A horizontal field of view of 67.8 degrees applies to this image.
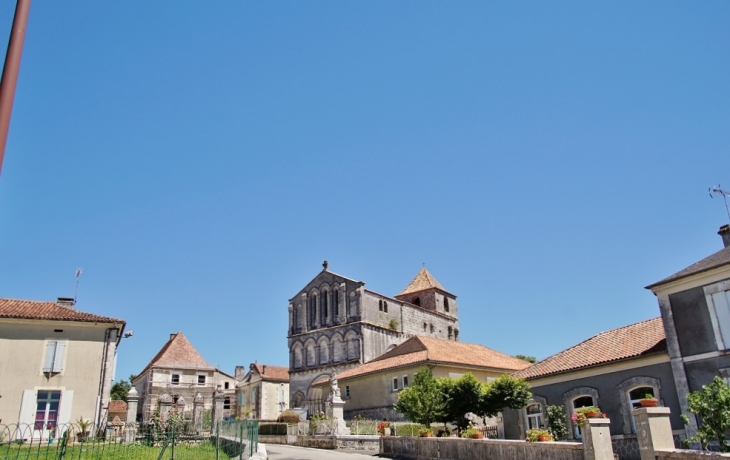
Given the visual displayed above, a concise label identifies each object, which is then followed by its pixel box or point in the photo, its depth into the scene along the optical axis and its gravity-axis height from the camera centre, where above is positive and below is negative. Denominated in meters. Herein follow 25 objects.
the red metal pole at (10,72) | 4.17 +2.63
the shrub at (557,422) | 21.39 -0.76
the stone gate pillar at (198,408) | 38.50 +0.60
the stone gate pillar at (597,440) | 13.15 -0.92
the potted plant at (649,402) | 12.21 -0.09
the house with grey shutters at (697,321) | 16.91 +2.33
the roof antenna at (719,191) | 21.25 +7.57
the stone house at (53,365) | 24.02 +2.50
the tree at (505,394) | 23.14 +0.39
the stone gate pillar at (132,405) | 27.31 +0.70
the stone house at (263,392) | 60.62 +2.43
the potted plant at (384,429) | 26.78 -0.93
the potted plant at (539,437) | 15.86 -0.96
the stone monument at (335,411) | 29.33 +0.01
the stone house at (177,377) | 57.00 +4.24
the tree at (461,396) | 25.11 +0.42
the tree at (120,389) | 80.75 +4.50
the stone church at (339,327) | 49.72 +7.68
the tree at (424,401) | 25.52 +0.29
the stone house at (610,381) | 18.69 +0.71
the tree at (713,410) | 11.60 -0.29
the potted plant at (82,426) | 21.47 -0.17
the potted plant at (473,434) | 19.12 -0.98
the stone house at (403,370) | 33.59 +2.32
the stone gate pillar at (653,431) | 11.56 -0.67
